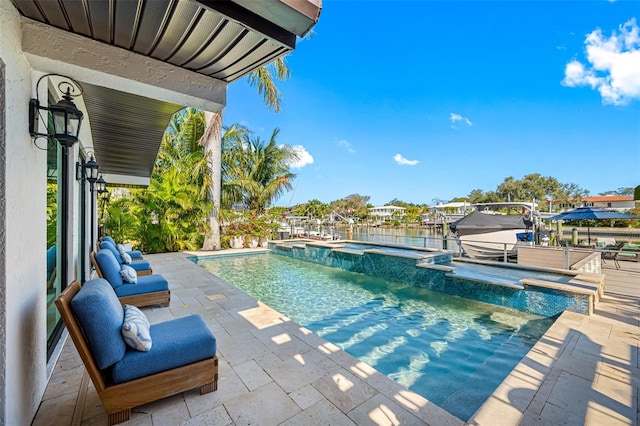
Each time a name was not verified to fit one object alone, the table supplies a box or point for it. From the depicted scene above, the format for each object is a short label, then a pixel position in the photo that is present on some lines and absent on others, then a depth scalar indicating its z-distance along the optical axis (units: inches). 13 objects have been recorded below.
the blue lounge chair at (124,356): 75.0
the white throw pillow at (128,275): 174.1
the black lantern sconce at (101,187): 257.9
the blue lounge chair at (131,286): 164.7
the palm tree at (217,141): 443.5
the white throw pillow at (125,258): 218.8
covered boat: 412.1
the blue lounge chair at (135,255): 274.9
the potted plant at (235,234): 480.1
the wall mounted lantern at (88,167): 187.8
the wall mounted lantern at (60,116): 81.2
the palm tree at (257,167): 569.6
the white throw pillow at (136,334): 82.4
